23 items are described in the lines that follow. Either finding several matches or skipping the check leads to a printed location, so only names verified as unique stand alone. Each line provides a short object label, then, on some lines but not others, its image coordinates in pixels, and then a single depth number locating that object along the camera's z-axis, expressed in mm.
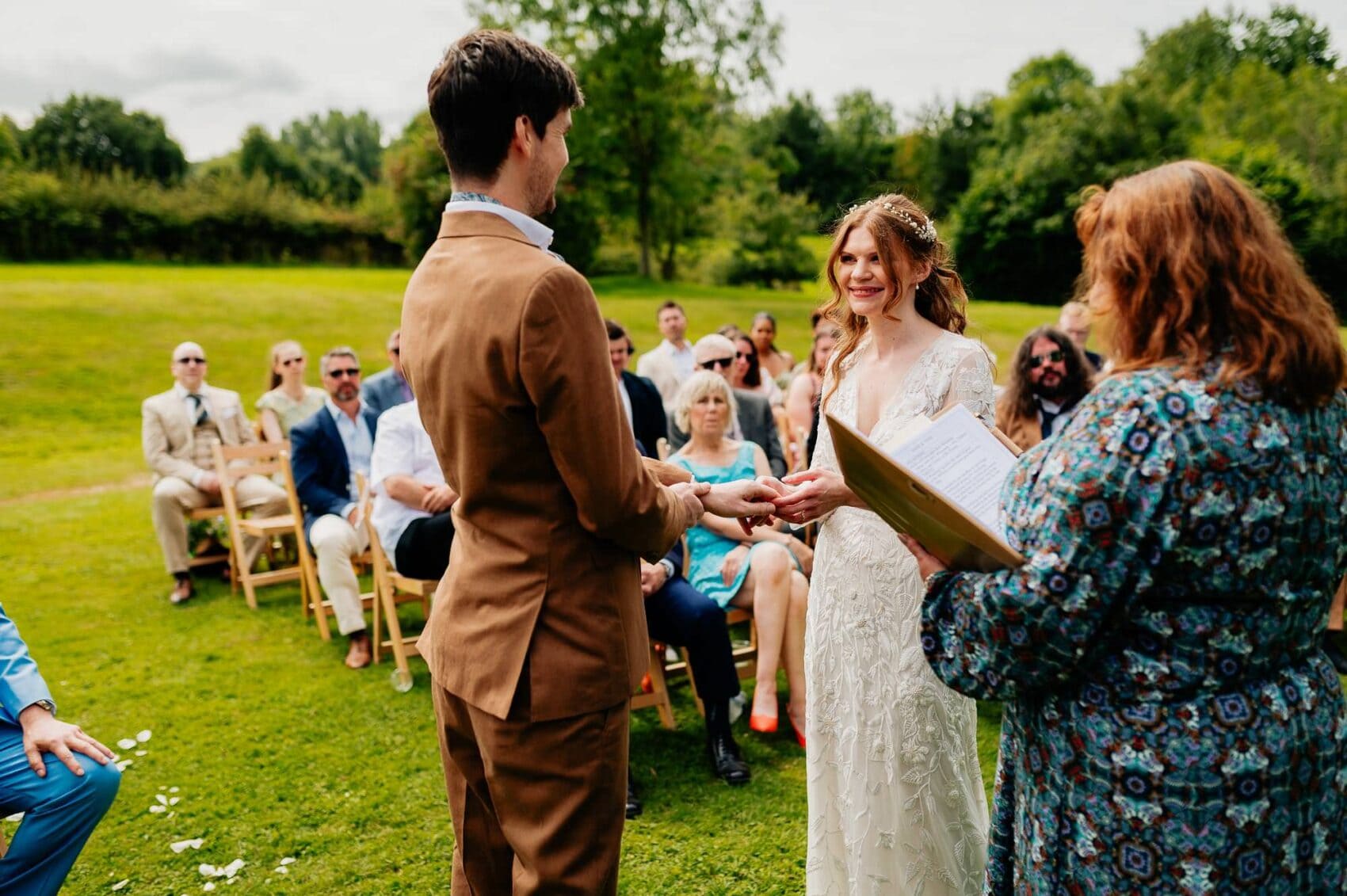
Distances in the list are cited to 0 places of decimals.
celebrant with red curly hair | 1527
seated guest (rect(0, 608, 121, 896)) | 2586
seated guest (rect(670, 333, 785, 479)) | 6805
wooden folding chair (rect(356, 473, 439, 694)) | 5727
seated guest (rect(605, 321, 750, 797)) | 4547
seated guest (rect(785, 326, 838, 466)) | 7711
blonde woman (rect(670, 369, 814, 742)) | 4887
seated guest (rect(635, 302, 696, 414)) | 9562
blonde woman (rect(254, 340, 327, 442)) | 8523
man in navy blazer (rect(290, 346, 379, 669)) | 6320
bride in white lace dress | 2844
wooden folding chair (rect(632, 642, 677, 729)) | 4965
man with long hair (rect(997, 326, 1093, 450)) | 5555
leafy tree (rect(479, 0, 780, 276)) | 33406
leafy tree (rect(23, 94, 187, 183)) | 61812
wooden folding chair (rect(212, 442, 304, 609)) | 7430
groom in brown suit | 1819
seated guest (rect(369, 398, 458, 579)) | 5145
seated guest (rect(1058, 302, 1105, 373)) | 7328
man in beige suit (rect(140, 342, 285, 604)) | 7785
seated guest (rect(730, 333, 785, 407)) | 8062
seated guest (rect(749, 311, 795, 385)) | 10375
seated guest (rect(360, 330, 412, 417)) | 7758
